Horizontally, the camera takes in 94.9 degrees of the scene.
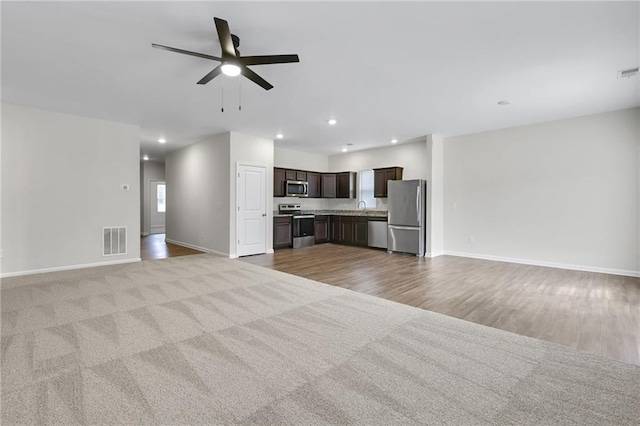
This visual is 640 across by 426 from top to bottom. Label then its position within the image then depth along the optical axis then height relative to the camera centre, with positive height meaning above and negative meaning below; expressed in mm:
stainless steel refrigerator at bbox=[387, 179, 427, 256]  6625 -180
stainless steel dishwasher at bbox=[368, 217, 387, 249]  7445 -627
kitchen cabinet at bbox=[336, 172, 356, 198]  8594 +698
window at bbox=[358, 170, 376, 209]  8430 +587
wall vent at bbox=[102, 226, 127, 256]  5414 -600
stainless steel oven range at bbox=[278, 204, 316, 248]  7795 -450
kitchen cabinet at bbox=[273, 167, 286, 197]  7789 +696
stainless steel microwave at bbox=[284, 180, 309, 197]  7969 +559
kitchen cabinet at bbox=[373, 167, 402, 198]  7574 +808
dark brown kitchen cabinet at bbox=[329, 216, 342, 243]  8602 -603
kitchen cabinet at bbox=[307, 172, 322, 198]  8631 +712
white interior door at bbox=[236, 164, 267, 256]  6363 -38
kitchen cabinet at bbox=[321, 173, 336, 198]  8898 +705
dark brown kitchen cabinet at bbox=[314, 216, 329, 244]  8539 -620
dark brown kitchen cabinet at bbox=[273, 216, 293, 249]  7426 -608
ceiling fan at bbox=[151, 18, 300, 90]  2416 +1325
